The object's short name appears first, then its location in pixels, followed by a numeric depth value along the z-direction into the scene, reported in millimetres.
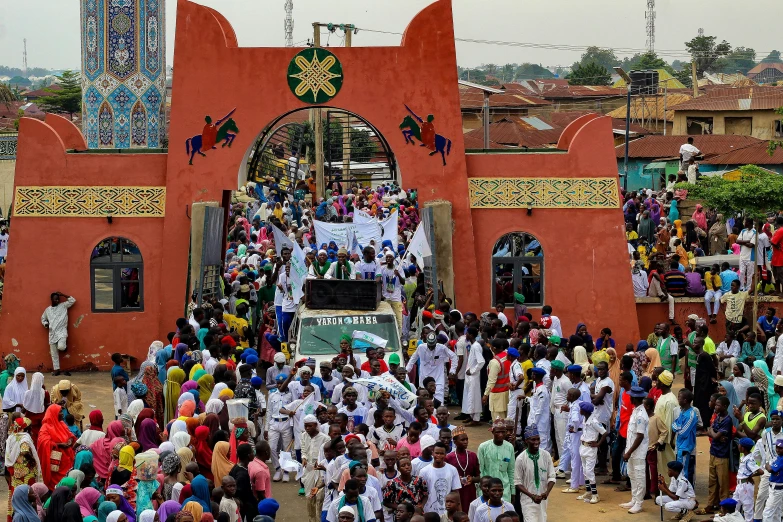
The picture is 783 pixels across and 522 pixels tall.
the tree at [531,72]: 186000
